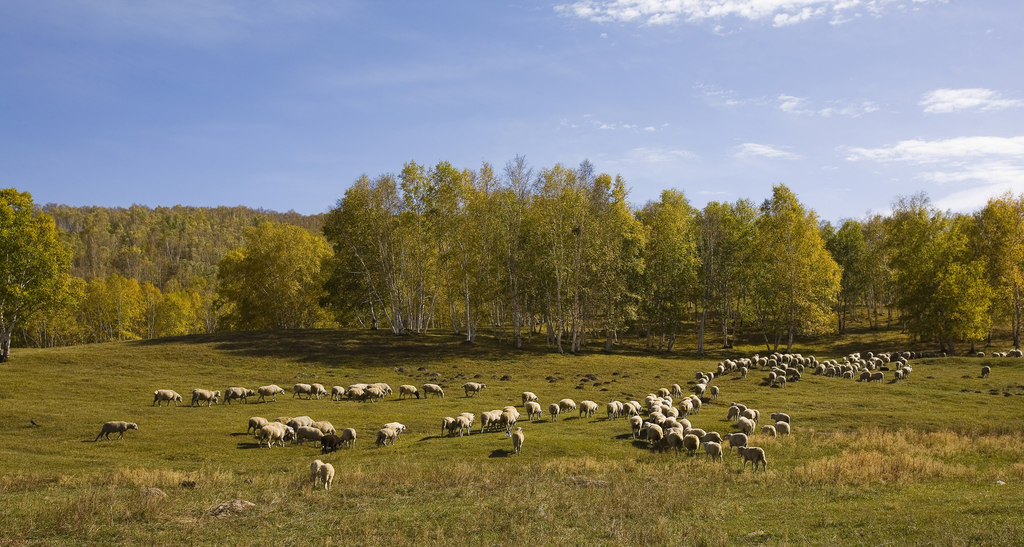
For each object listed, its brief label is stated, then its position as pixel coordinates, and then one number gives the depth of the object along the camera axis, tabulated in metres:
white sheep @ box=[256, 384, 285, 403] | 40.59
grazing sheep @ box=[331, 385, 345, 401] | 40.97
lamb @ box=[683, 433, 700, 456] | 24.17
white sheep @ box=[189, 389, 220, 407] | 38.41
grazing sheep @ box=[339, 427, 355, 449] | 27.44
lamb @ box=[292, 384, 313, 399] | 41.66
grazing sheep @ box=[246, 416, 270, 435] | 28.96
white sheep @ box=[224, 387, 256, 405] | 39.06
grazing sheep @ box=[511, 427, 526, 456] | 25.27
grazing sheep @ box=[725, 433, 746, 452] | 24.06
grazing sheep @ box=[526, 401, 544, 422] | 33.88
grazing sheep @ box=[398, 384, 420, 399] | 41.78
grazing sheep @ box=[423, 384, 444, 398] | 42.09
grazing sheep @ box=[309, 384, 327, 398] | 42.19
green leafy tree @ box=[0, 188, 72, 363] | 51.25
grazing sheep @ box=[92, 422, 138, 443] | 28.83
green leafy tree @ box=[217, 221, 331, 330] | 80.62
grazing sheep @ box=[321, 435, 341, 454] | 26.55
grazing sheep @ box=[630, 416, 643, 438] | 27.45
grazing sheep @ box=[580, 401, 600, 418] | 33.97
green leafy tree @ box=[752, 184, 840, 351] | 66.81
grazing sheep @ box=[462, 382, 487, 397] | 42.47
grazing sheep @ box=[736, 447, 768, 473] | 21.44
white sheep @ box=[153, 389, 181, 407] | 37.94
